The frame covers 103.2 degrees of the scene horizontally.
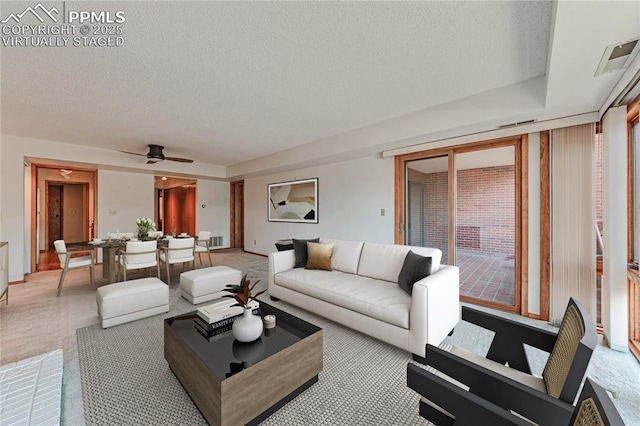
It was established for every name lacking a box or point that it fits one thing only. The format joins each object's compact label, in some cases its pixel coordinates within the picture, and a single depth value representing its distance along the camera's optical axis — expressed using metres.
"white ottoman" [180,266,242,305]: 3.34
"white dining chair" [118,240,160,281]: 3.86
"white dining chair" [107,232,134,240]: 4.62
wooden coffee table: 1.40
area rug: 1.57
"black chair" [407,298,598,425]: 0.93
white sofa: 2.13
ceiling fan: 4.94
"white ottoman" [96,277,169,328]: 2.68
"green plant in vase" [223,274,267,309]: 1.78
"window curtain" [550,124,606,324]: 2.64
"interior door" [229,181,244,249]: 8.51
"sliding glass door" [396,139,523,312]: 3.25
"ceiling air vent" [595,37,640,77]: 1.59
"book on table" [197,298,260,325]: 1.97
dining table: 4.01
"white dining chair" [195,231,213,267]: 5.59
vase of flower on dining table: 4.64
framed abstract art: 5.81
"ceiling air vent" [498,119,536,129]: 2.87
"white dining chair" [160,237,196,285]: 4.40
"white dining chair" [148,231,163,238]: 5.24
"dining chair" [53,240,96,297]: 3.85
